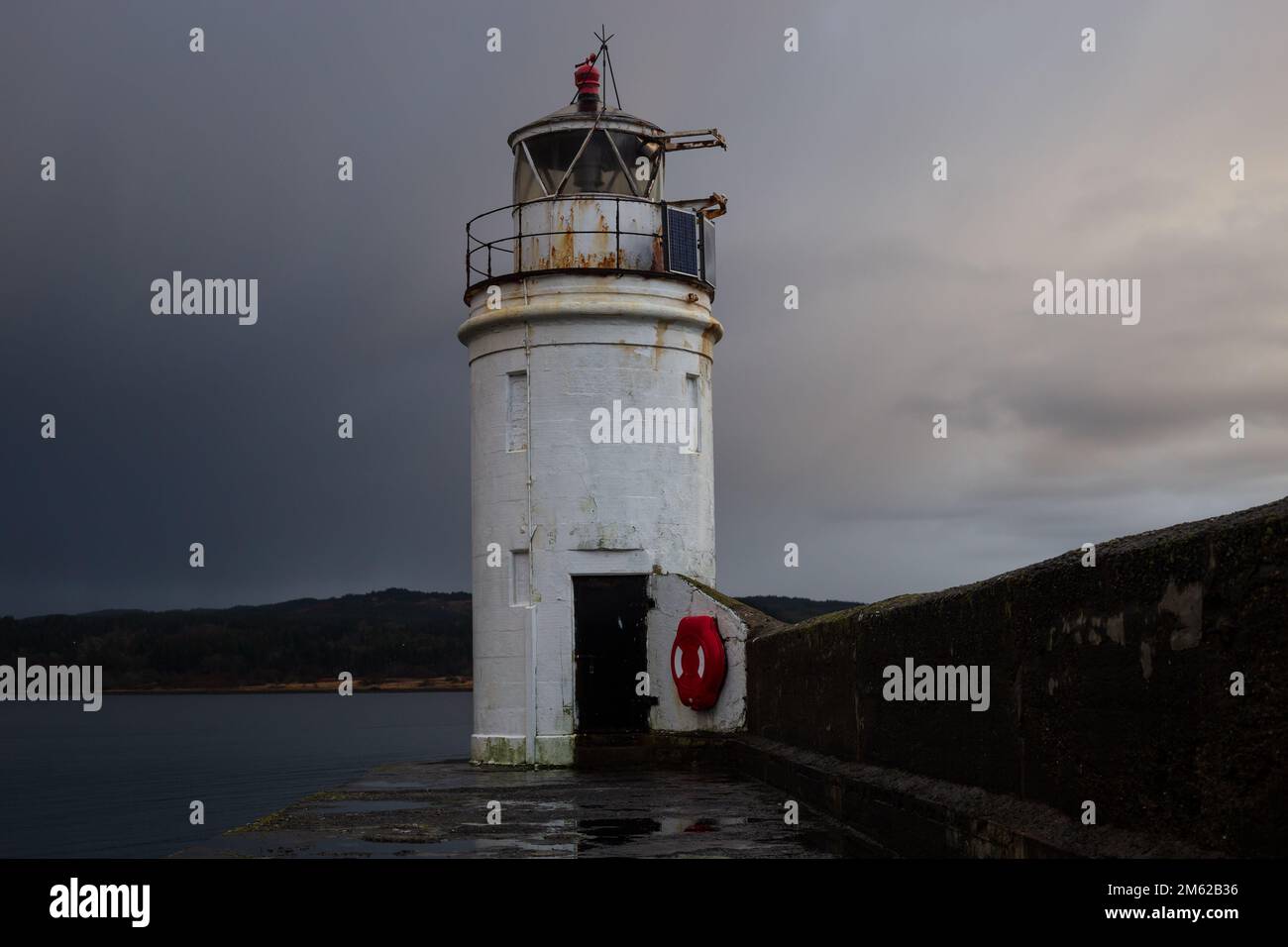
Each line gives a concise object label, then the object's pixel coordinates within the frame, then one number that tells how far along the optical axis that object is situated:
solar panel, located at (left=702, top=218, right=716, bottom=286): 19.64
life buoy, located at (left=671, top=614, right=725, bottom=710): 17.27
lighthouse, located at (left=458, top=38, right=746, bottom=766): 18.31
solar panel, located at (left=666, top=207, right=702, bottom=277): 19.12
